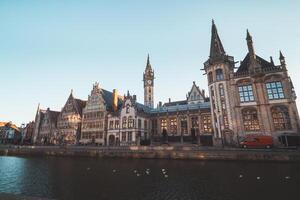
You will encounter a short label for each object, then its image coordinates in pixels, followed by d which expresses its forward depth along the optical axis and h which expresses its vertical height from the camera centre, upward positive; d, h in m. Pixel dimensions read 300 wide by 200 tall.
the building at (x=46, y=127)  69.36 +8.10
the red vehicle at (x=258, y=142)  30.97 +0.29
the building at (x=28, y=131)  88.75 +8.01
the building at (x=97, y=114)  57.56 +10.55
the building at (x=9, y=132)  96.15 +8.30
